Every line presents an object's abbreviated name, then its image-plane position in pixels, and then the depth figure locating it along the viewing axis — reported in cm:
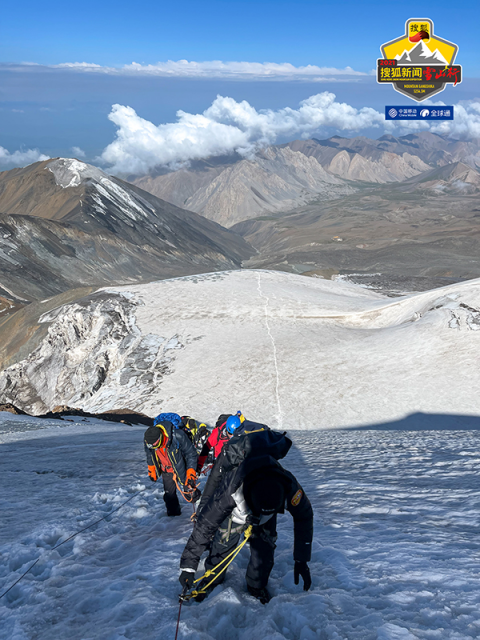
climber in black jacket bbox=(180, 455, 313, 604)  438
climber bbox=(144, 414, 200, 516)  660
